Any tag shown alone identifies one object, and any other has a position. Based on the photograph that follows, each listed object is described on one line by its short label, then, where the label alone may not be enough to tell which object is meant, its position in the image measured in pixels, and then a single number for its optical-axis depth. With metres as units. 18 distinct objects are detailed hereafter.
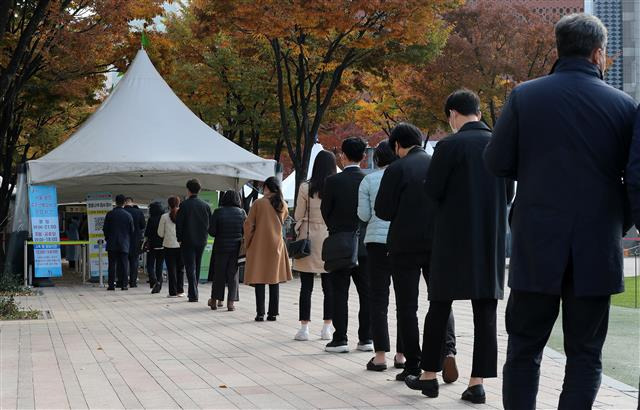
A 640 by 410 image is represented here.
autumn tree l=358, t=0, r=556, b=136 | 31.34
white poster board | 21.61
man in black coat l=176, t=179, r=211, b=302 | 16.11
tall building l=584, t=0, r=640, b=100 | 48.16
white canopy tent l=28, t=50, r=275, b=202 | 20.14
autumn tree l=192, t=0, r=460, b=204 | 20.14
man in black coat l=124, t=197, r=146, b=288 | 20.72
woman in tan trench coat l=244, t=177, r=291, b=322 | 12.25
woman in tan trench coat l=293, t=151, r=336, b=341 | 10.11
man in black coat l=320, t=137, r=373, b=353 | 9.08
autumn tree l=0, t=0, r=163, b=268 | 19.09
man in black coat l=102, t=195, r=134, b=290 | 19.55
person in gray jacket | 8.02
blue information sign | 20.28
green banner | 21.39
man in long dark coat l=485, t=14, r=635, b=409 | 4.34
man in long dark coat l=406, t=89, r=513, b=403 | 6.19
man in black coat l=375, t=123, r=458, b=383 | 7.11
